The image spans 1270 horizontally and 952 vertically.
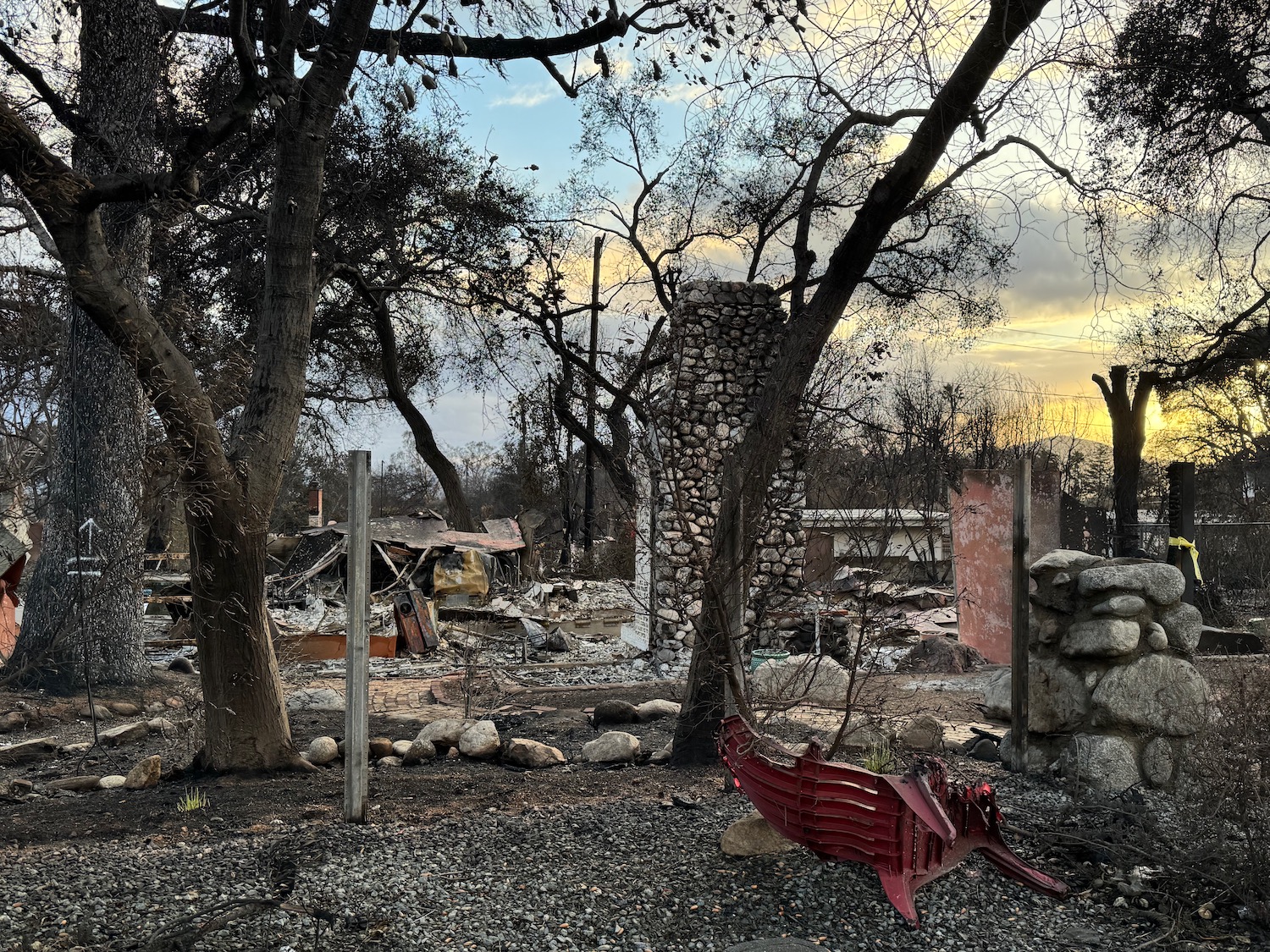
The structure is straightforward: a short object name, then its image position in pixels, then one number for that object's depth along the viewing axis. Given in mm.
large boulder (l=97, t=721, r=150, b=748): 7918
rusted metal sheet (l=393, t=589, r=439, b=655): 14289
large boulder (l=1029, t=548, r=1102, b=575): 6367
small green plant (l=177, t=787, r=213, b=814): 5379
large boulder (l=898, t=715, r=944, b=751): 6820
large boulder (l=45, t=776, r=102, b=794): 6328
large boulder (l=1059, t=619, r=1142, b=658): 5898
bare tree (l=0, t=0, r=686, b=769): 5465
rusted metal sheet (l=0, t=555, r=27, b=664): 11602
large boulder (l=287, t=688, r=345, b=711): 9727
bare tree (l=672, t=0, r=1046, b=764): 5637
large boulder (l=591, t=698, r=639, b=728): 8641
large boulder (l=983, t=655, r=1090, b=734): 6125
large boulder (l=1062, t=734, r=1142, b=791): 5766
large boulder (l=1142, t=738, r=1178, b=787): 5801
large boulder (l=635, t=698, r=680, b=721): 8812
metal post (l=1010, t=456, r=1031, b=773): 6293
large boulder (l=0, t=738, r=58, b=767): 7445
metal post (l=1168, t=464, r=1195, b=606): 12773
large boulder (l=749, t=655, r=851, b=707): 9008
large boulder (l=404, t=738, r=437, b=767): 6910
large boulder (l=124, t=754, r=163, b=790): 6152
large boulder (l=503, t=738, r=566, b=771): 6742
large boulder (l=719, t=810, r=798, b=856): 4543
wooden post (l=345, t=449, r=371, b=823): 4809
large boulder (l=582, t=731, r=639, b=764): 6832
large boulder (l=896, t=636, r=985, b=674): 11609
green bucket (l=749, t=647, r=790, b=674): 10135
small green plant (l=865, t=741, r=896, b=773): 4922
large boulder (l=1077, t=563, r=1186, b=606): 6008
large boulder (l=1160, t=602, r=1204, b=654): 6008
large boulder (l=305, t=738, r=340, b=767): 6730
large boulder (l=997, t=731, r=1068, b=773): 6254
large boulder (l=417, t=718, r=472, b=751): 7282
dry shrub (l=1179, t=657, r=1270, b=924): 4078
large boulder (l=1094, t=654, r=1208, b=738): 5816
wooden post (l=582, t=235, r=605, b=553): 20609
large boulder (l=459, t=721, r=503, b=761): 7012
